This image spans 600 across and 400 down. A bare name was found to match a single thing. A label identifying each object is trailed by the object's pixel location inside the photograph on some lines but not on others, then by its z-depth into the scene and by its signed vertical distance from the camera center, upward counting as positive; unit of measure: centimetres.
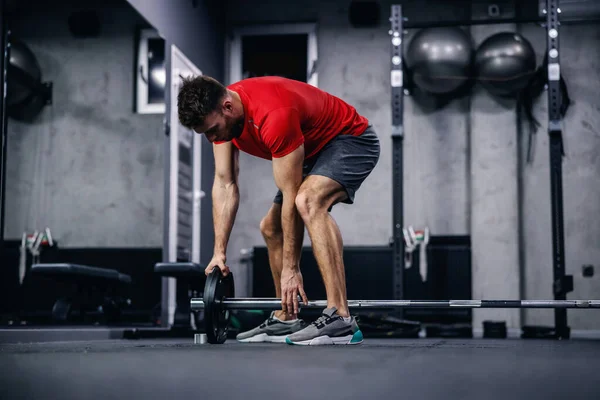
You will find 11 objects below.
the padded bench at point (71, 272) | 354 -11
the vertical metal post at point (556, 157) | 473 +60
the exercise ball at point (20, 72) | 359 +89
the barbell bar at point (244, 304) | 254 -19
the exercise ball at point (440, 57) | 526 +136
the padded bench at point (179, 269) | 412 -10
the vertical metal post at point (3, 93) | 338 +70
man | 239 +30
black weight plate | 251 -18
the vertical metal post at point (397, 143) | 487 +70
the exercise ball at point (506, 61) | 529 +133
